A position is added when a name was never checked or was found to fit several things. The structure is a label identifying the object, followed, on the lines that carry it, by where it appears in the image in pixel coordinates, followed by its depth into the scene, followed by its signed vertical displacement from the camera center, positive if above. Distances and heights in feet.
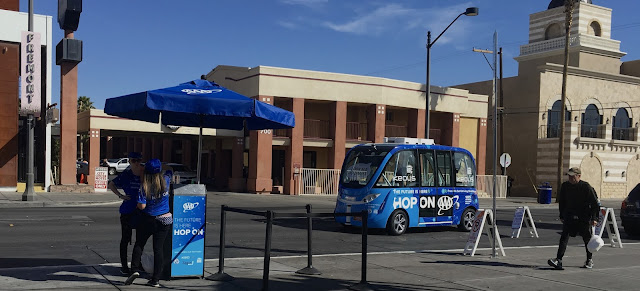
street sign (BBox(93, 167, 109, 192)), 91.50 -7.98
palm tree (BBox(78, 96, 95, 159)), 201.87 +7.02
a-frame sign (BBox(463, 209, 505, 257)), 38.11 -5.83
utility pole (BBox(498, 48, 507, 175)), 134.21 +2.97
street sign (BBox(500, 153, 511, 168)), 103.96 -3.82
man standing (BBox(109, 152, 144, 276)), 26.53 -2.88
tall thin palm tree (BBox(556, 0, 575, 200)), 112.68 +8.38
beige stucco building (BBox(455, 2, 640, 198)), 131.44 +7.04
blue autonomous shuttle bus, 48.67 -4.15
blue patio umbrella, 27.68 +1.11
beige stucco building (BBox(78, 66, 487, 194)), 105.60 +1.48
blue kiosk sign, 26.76 -4.71
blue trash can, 110.01 -9.98
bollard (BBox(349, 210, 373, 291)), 26.35 -5.70
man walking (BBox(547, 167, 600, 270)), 33.22 -3.92
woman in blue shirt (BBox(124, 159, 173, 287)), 24.99 -3.57
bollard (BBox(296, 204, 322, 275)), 29.92 -6.73
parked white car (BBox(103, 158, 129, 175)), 161.27 -10.39
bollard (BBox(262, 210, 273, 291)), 24.48 -4.97
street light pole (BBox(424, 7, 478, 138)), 85.25 +10.33
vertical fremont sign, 85.10 +7.07
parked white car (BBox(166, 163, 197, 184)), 117.08 -8.46
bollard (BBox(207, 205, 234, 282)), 27.58 -6.21
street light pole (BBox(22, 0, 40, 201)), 71.67 -4.84
